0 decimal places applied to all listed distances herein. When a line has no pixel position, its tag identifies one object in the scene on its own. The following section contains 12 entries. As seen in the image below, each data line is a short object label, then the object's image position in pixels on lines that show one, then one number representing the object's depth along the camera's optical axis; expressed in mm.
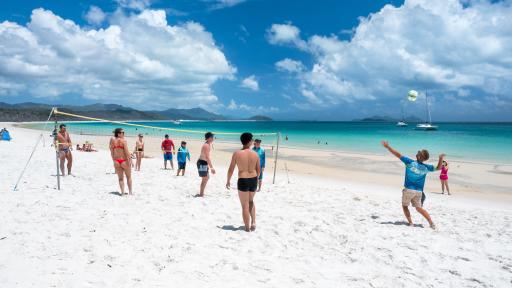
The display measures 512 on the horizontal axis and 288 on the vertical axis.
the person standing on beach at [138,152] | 11648
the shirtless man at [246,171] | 5000
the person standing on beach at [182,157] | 10549
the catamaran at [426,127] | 74500
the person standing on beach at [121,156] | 7211
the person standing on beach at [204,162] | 7465
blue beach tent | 21500
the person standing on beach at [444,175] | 10209
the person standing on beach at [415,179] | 5635
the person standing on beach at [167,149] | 12184
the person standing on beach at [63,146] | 9002
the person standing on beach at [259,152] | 8316
